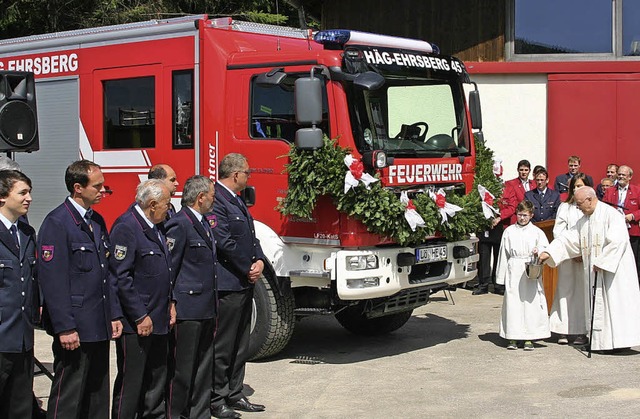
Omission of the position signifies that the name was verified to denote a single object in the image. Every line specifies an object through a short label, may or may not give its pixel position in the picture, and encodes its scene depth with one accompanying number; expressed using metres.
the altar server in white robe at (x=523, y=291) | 9.60
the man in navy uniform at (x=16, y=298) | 5.37
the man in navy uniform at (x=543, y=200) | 12.86
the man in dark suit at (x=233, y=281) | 7.06
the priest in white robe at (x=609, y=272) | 9.34
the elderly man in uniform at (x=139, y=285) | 5.84
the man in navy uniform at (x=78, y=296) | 5.49
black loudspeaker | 8.33
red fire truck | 8.41
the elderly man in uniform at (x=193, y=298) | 6.45
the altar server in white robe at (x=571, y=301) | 9.88
